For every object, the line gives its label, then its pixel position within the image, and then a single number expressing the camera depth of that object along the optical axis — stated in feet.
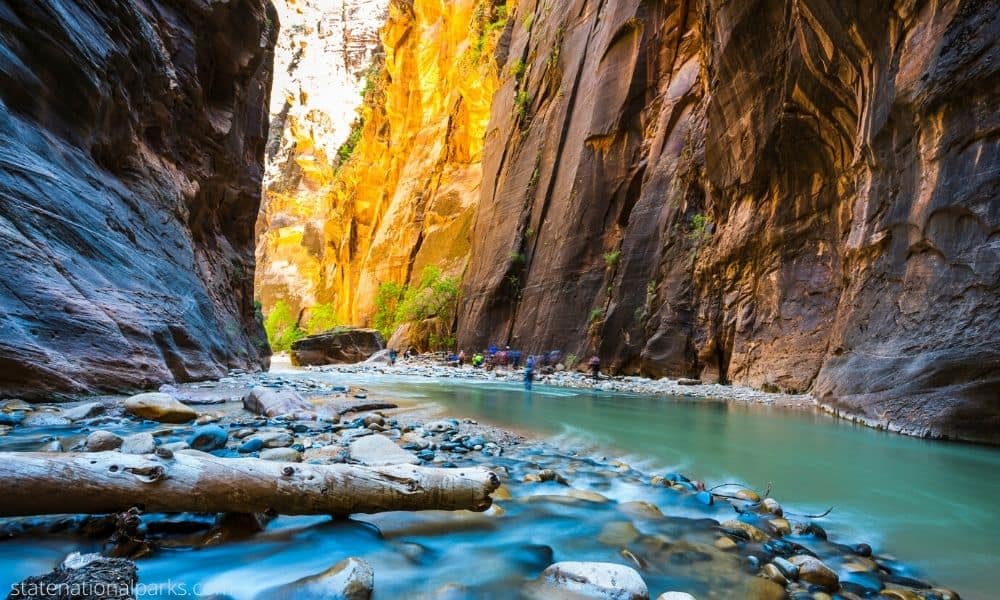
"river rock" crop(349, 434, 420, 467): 10.74
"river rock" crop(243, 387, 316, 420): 16.81
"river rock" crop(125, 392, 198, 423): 14.15
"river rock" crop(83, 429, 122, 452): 9.37
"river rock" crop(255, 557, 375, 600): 5.44
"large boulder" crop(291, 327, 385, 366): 78.89
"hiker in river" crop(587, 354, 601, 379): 47.62
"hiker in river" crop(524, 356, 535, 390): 39.42
